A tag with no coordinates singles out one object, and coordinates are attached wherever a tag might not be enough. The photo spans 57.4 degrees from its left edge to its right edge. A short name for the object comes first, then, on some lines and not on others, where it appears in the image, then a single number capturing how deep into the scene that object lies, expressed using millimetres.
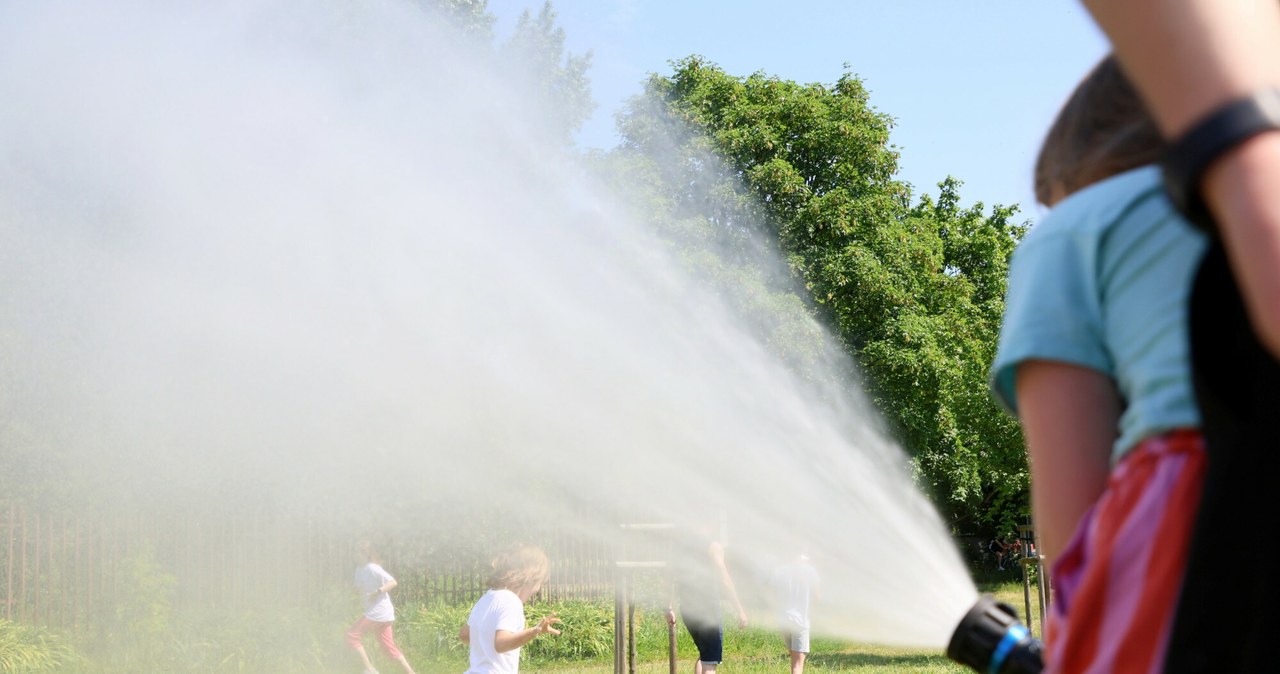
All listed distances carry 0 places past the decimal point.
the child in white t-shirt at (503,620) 6938
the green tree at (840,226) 25734
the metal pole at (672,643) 12289
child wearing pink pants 15039
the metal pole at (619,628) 11312
